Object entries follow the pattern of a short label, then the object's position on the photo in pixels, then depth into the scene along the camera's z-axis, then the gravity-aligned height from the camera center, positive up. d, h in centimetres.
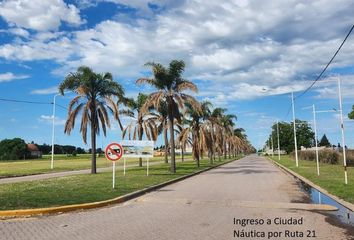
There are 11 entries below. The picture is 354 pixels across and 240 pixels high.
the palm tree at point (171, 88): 3097 +534
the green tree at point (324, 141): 18678 +815
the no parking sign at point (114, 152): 1895 +45
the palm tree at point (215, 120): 5187 +495
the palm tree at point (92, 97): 3072 +469
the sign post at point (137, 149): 2686 +82
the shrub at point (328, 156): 4925 +38
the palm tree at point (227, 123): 7575 +681
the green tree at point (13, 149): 12231 +427
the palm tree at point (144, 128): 4353 +342
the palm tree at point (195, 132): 4272 +300
